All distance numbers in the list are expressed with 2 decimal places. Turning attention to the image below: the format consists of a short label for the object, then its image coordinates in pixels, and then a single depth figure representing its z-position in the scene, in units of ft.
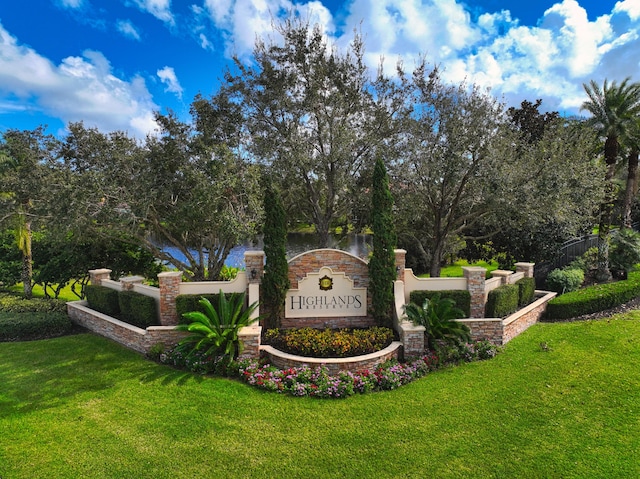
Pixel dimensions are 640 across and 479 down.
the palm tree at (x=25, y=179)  39.32
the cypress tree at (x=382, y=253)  31.58
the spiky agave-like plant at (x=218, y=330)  26.65
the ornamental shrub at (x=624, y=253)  45.88
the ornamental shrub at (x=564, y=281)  42.93
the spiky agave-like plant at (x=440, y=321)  28.60
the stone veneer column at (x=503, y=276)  36.50
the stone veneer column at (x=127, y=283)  35.76
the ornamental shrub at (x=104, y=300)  35.99
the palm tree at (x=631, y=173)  53.72
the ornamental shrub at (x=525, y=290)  37.70
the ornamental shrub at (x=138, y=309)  32.48
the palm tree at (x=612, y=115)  49.67
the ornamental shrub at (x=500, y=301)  33.63
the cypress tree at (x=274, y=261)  31.09
